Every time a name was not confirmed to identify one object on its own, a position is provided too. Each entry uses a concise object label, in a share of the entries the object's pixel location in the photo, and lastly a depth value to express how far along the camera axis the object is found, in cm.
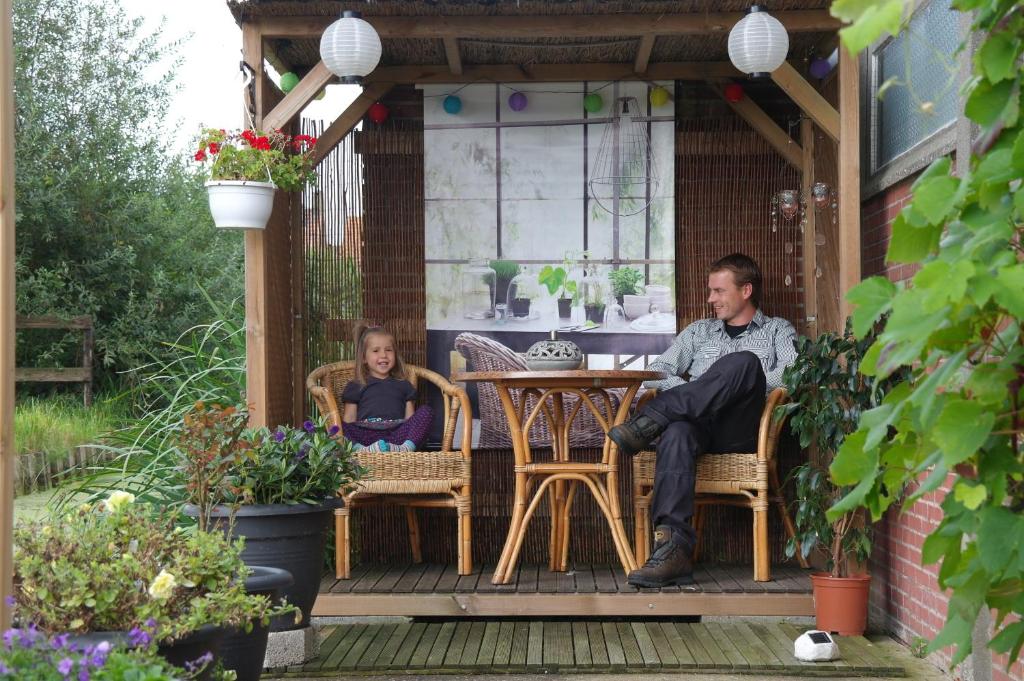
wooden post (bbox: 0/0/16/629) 202
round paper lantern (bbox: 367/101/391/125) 554
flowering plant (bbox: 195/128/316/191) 439
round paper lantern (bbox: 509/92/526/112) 550
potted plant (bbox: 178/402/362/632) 356
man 450
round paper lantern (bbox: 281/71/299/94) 507
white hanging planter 436
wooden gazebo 449
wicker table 448
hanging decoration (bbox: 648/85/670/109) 547
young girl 508
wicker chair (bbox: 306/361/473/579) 470
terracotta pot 418
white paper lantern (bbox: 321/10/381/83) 432
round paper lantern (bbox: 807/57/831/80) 510
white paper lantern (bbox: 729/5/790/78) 430
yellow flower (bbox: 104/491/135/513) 242
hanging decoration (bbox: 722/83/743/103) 538
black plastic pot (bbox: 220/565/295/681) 273
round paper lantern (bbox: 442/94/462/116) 549
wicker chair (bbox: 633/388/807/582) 455
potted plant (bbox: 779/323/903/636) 414
